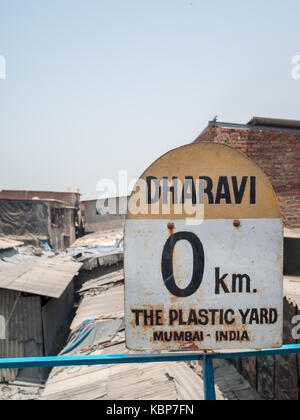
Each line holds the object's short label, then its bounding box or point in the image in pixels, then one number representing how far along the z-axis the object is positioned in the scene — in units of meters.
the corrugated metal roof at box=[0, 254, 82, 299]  8.73
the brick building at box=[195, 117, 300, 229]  6.93
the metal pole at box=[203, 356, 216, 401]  1.45
